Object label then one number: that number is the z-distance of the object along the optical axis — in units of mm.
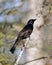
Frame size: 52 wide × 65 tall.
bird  10887
